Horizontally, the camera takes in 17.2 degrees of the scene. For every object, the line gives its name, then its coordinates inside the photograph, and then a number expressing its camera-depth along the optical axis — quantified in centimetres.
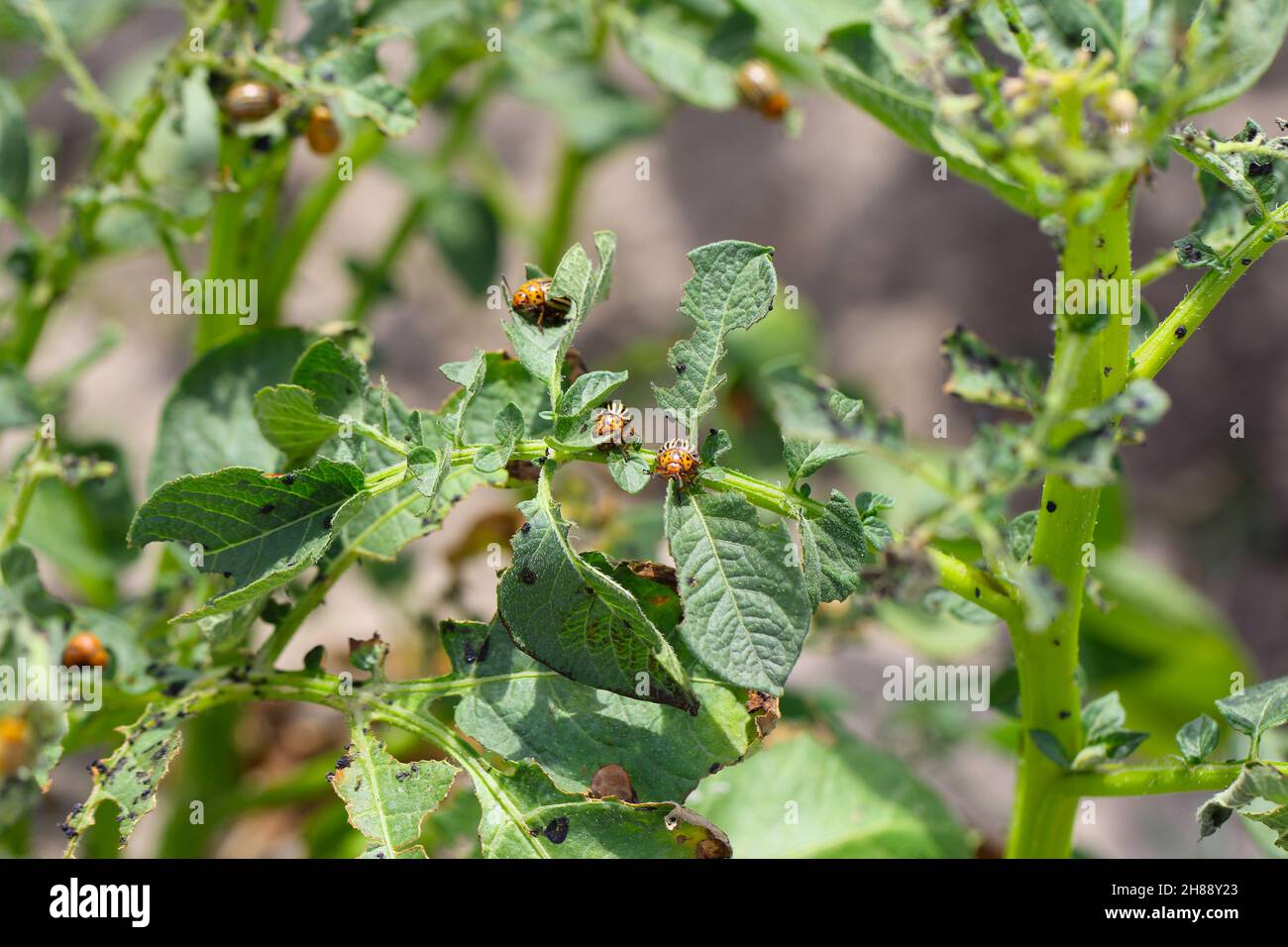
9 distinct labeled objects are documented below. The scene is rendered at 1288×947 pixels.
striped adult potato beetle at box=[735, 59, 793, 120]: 72
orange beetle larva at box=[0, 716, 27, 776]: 60
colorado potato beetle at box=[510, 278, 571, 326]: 61
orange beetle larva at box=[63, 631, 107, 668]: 63
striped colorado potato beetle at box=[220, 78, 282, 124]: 65
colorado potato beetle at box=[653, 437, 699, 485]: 59
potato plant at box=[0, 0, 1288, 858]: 57
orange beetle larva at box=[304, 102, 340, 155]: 67
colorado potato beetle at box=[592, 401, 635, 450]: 59
